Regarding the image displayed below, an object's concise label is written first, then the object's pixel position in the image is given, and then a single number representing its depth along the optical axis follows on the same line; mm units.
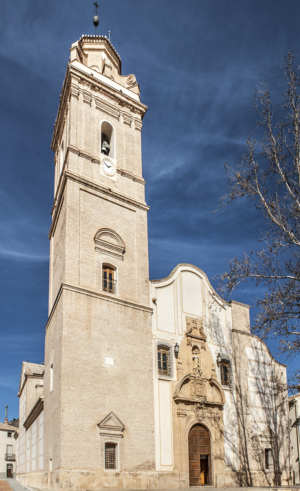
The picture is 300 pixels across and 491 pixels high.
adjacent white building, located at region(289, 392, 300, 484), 31861
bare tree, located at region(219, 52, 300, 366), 12836
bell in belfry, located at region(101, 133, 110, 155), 23953
